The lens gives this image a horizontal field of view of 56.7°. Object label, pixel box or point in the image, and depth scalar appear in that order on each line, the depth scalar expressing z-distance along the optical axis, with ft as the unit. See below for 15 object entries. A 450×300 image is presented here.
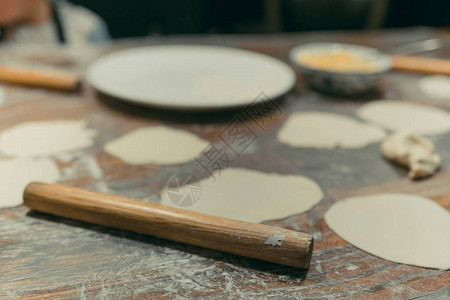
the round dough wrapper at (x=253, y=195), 2.23
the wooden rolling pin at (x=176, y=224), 1.81
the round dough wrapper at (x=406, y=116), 3.38
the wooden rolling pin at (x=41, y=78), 3.67
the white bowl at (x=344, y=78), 3.80
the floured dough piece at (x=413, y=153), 2.62
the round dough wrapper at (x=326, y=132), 3.04
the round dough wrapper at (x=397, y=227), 1.96
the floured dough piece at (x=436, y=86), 4.11
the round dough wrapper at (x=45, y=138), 2.73
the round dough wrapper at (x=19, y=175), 2.24
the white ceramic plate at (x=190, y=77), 3.35
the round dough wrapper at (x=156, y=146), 2.70
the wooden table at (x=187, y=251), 1.73
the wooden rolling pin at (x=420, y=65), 4.46
